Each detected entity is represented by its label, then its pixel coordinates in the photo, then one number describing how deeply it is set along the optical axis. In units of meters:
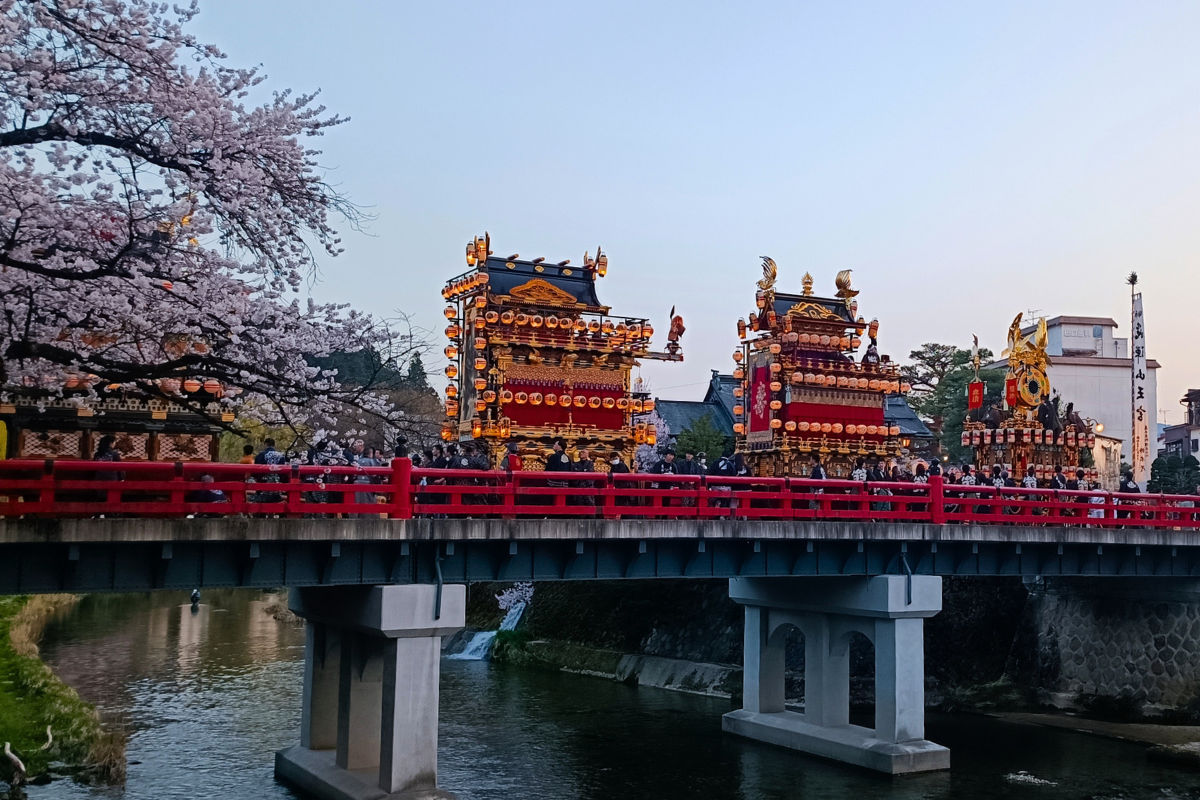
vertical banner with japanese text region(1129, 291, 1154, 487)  59.12
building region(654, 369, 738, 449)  76.12
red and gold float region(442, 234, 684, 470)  42.34
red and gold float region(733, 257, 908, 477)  42.94
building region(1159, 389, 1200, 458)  88.81
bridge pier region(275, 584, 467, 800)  22.16
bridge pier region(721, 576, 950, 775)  28.86
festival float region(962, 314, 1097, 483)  48.00
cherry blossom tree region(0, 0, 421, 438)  14.84
